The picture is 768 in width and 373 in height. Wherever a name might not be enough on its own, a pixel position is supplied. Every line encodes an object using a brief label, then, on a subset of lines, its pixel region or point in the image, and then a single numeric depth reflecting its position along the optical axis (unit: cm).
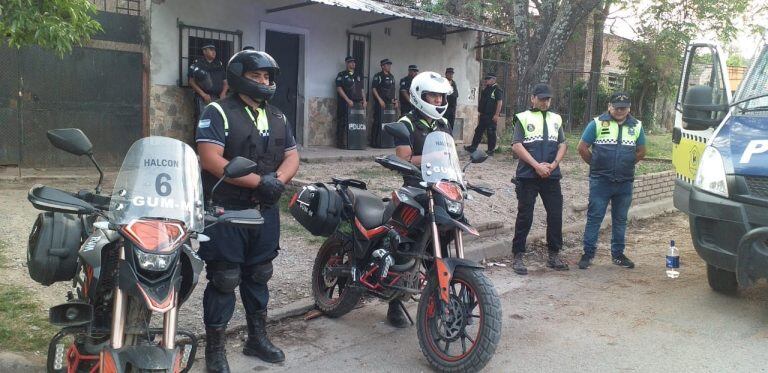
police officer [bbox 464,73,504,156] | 1354
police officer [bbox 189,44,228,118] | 1043
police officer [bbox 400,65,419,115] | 1360
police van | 475
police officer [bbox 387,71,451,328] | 491
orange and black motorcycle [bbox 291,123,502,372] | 409
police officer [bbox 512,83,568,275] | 652
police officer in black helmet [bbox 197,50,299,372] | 398
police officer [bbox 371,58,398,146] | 1349
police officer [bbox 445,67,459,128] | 1401
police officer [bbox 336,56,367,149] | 1284
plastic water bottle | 649
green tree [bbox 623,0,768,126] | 1800
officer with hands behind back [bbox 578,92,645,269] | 666
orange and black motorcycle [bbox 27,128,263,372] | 279
